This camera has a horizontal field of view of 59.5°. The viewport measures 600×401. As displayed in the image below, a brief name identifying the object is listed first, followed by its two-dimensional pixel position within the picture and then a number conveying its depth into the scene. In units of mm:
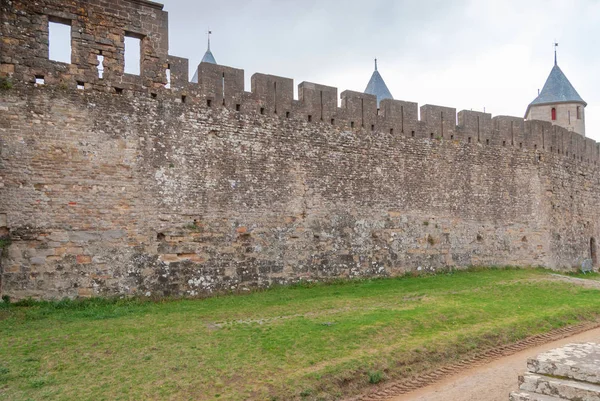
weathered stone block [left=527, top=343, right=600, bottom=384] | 5855
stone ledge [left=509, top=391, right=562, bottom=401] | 5711
